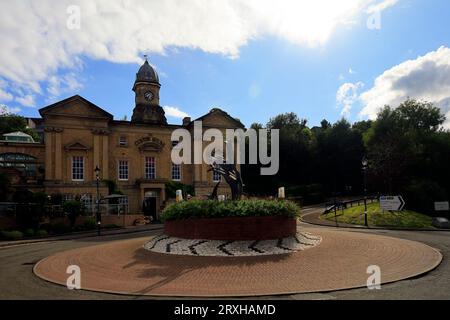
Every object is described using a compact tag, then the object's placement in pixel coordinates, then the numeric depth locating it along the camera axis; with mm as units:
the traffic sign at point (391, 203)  31250
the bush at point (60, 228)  32697
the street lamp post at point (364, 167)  29469
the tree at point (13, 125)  64375
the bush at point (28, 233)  30281
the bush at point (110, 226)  35888
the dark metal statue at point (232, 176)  19703
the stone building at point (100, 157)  40844
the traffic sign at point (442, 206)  35375
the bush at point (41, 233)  30312
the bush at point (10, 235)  28797
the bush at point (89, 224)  34625
